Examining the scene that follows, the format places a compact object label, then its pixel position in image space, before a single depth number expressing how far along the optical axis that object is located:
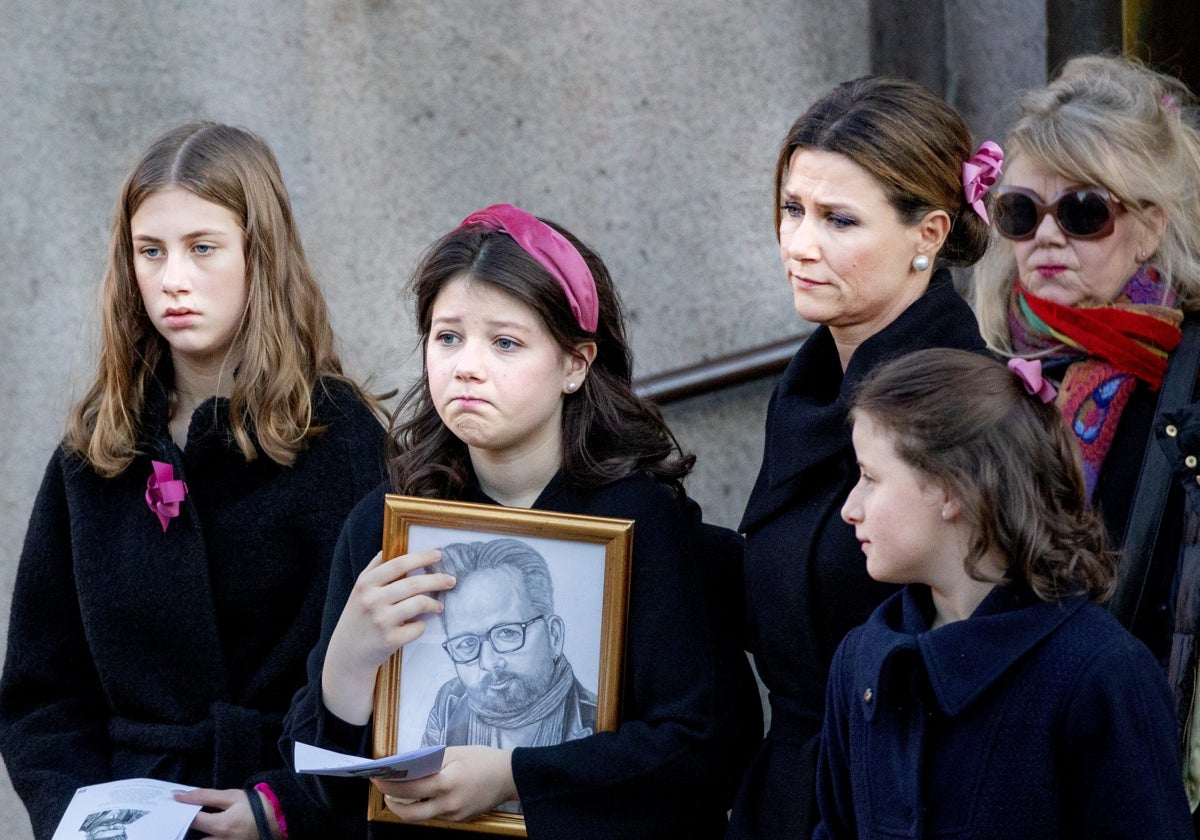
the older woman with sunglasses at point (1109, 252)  6.31
